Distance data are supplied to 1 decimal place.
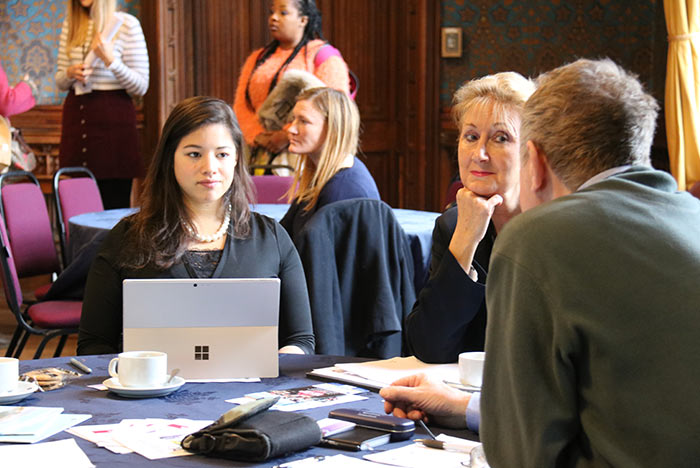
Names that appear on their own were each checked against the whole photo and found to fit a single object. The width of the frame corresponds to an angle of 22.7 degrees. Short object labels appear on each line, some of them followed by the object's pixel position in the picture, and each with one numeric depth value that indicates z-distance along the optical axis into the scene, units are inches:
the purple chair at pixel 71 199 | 273.2
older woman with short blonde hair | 145.3
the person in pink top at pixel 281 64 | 309.0
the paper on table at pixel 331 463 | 115.2
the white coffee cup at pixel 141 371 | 130.3
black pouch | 116.0
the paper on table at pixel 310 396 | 127.3
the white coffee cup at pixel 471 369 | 131.3
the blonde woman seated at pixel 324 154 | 212.4
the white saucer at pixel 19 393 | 127.9
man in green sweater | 104.9
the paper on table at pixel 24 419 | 120.3
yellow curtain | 275.3
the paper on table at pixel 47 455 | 115.0
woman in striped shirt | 312.7
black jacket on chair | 184.3
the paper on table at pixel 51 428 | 119.5
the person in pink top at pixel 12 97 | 266.7
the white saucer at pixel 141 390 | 129.3
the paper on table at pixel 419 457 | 116.1
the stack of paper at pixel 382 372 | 133.8
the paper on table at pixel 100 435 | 117.9
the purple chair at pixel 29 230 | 239.7
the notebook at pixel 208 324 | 134.3
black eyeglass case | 120.8
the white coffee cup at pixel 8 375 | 129.0
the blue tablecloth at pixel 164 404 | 116.2
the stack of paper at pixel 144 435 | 117.5
